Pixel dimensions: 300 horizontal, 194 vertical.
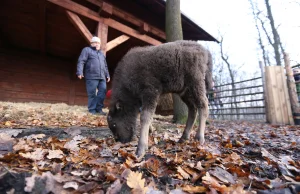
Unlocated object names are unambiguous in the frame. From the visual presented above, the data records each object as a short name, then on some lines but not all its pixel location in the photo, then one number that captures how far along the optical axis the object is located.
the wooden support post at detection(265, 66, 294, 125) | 7.28
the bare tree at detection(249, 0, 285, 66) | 17.17
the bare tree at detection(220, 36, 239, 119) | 28.14
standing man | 5.68
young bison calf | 2.45
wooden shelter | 6.64
